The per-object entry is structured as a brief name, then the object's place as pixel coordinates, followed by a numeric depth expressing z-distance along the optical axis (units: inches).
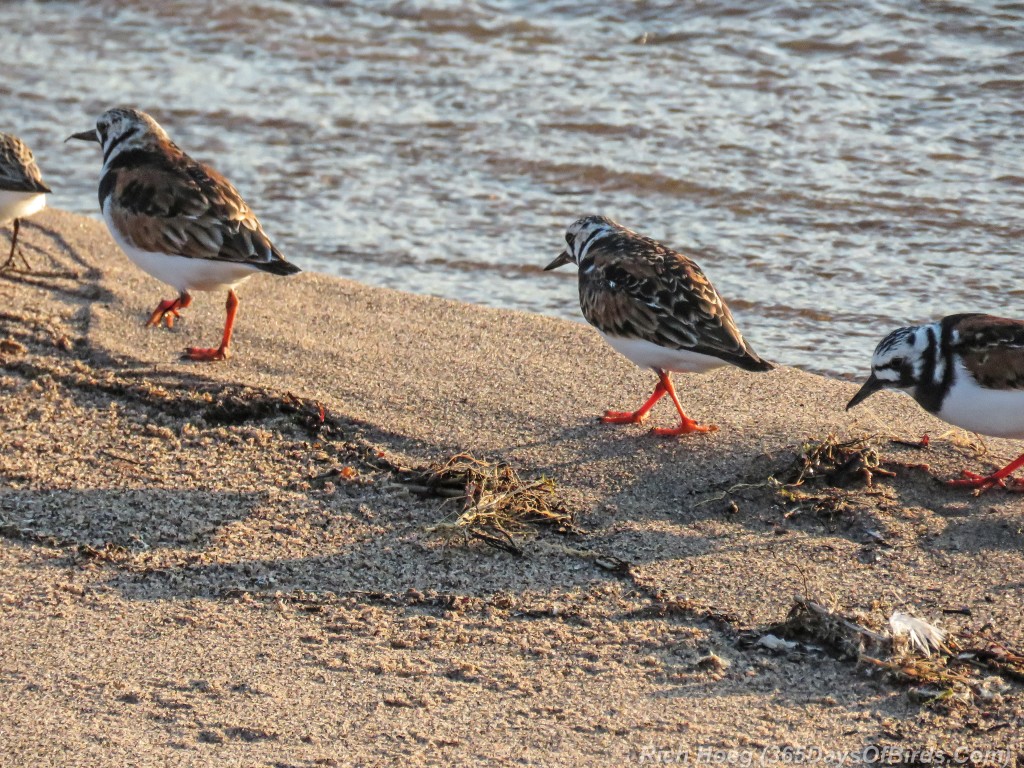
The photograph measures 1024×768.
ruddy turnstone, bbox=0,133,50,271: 444.5
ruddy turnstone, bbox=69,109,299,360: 381.7
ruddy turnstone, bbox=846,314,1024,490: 303.6
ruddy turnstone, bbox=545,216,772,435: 334.3
